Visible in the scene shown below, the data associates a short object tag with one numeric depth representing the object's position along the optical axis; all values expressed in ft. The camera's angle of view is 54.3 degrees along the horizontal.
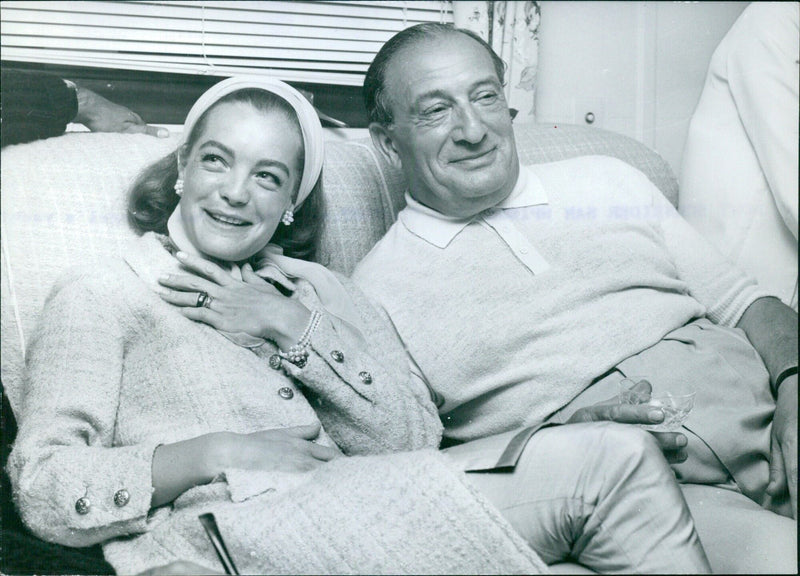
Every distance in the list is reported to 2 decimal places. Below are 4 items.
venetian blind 3.93
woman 2.92
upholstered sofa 3.75
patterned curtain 4.71
